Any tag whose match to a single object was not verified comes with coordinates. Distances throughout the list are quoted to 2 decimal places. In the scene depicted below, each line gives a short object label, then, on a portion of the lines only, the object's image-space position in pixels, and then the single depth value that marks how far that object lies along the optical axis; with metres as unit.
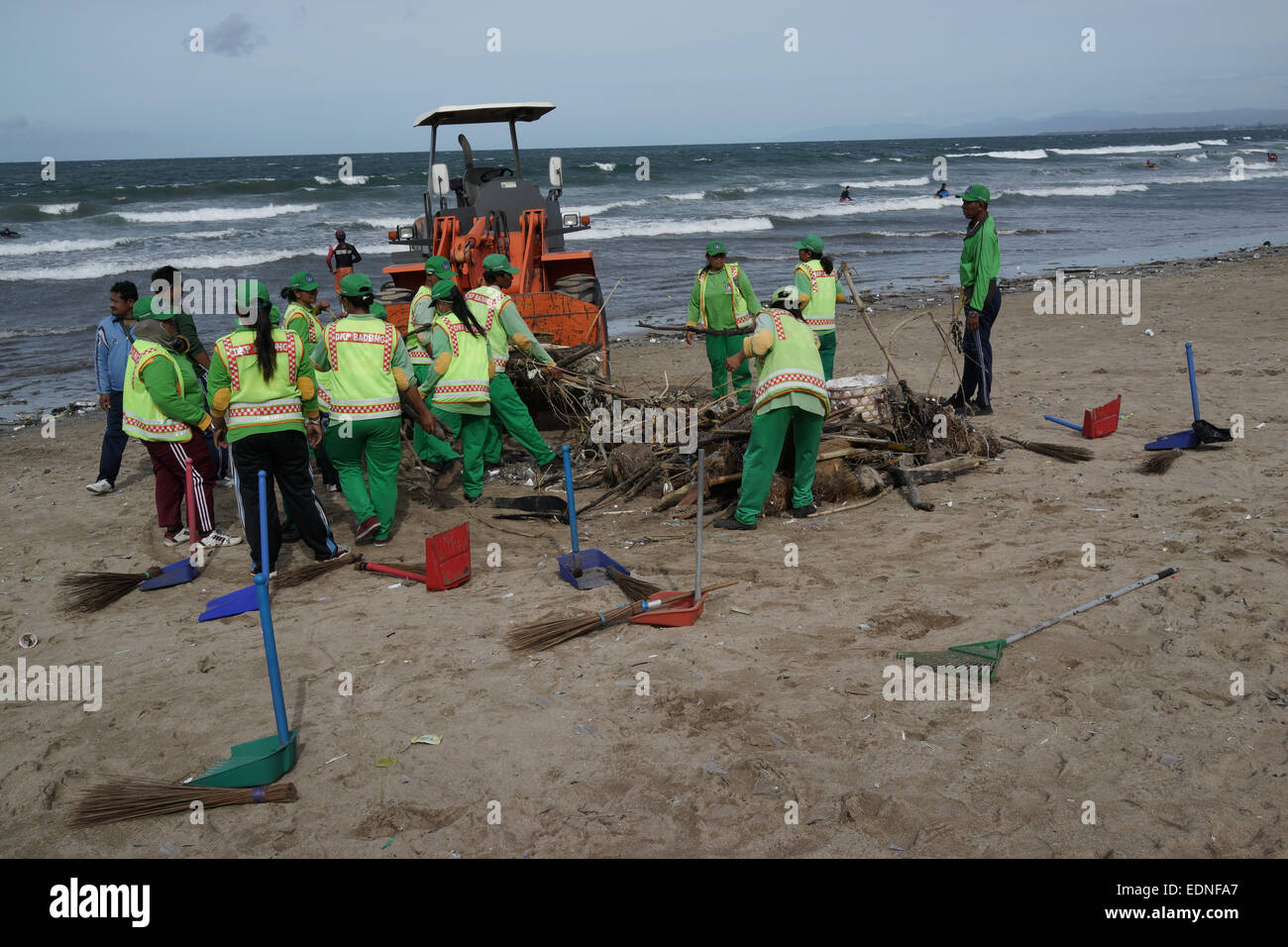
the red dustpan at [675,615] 4.88
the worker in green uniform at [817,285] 8.23
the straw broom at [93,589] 5.65
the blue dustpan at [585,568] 5.46
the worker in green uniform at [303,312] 6.39
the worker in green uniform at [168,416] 5.91
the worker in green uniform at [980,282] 8.19
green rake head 4.23
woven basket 7.35
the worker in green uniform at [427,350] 7.40
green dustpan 3.62
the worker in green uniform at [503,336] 7.25
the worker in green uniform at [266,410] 5.45
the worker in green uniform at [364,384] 5.96
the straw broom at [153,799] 3.57
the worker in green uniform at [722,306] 8.78
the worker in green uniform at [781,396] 6.09
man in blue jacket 7.08
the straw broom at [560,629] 4.71
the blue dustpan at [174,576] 5.90
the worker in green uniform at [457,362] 6.88
